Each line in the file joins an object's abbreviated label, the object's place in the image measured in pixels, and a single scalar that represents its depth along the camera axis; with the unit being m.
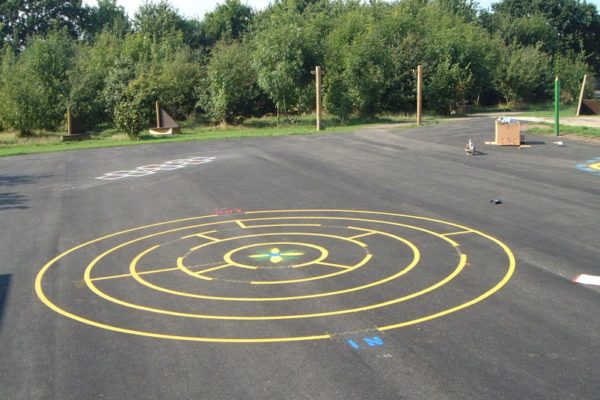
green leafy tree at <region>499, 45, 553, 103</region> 51.34
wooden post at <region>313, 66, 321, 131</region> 33.72
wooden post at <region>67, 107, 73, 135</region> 38.03
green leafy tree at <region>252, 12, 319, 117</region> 37.59
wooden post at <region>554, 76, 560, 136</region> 25.92
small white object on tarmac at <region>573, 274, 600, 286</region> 9.60
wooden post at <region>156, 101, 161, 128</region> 37.21
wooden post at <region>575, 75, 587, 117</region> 36.80
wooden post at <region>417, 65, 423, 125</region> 33.56
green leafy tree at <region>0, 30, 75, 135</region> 39.59
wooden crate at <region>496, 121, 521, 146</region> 24.86
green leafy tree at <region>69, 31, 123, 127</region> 41.38
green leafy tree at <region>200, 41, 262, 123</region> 39.84
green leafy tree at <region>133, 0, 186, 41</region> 62.66
